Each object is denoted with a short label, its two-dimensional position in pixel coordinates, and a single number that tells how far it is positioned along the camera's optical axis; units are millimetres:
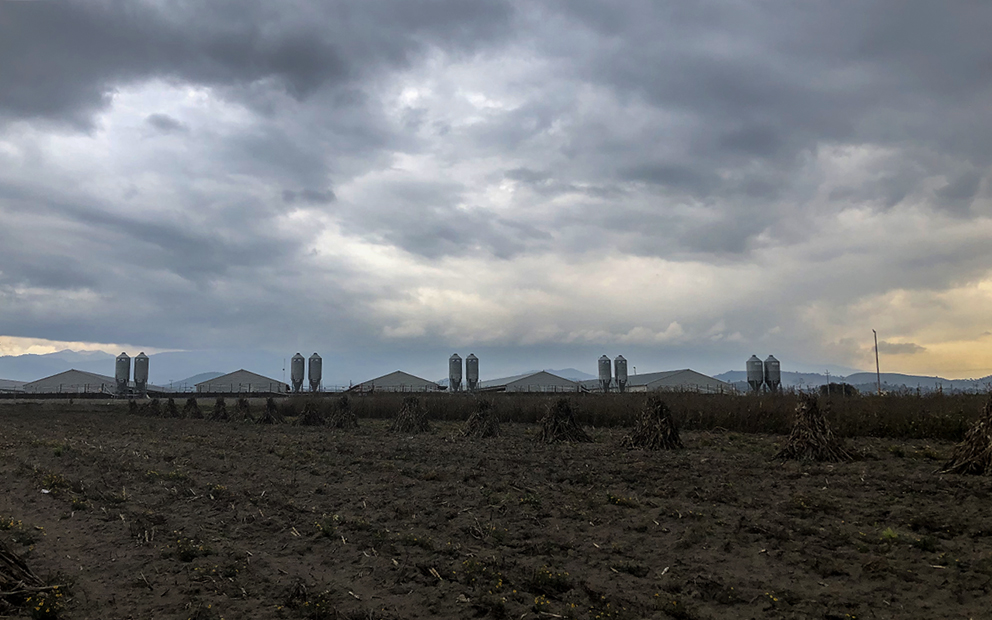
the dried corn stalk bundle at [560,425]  22844
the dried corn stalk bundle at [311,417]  34125
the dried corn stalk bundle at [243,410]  37131
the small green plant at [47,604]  6731
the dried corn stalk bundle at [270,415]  34969
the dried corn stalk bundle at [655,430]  19906
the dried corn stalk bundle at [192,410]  39588
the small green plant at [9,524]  10266
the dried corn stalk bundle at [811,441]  15961
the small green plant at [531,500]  11807
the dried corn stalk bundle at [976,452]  13055
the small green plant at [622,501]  11547
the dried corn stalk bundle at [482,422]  25156
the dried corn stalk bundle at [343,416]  31680
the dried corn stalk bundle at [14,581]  6891
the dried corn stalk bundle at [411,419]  28797
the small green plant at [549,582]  7785
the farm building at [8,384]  116200
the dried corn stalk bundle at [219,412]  37438
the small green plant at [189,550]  8969
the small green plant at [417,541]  9430
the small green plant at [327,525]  10023
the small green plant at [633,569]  8391
